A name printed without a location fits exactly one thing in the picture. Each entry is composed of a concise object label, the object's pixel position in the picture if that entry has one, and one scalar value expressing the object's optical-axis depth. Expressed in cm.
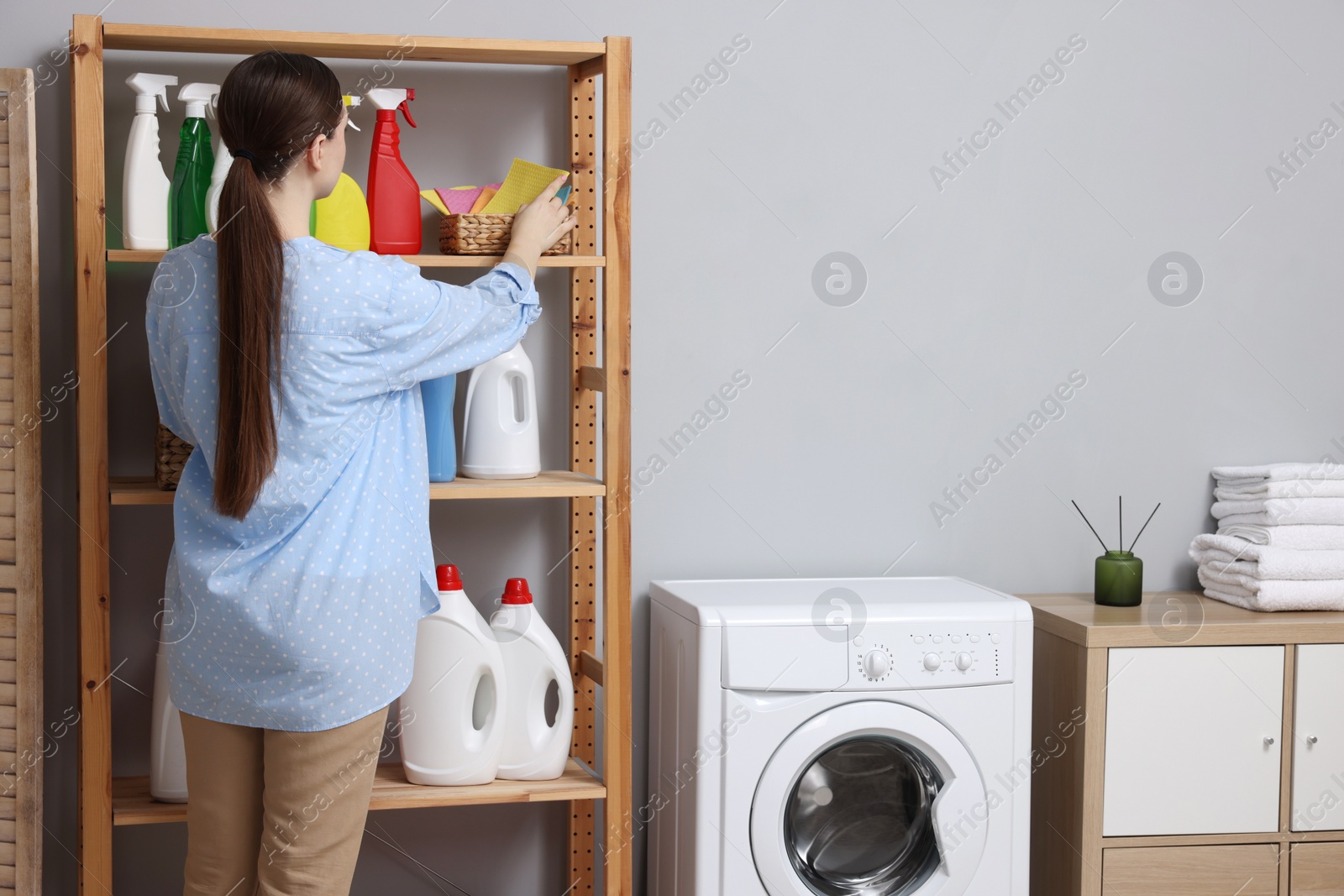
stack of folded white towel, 680
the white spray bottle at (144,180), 645
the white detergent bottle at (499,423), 656
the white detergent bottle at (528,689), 655
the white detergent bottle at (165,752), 648
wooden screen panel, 639
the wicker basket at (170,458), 642
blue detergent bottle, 651
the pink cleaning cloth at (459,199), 655
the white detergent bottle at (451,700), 647
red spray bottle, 653
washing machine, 649
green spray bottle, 645
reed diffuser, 689
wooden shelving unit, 633
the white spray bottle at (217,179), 641
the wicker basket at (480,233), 646
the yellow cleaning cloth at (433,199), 657
